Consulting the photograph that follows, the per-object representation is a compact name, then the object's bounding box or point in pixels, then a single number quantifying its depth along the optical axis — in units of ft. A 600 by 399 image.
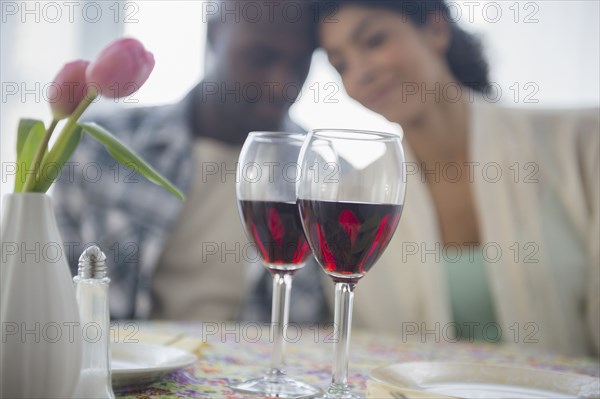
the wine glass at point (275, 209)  2.44
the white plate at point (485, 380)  2.27
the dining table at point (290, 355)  2.42
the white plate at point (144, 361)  2.22
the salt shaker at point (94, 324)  1.95
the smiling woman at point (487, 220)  6.49
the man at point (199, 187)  6.67
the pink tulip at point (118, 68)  1.77
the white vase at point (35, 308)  1.73
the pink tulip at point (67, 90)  1.83
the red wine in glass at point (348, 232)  2.10
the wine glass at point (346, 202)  2.09
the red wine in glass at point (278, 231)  2.46
